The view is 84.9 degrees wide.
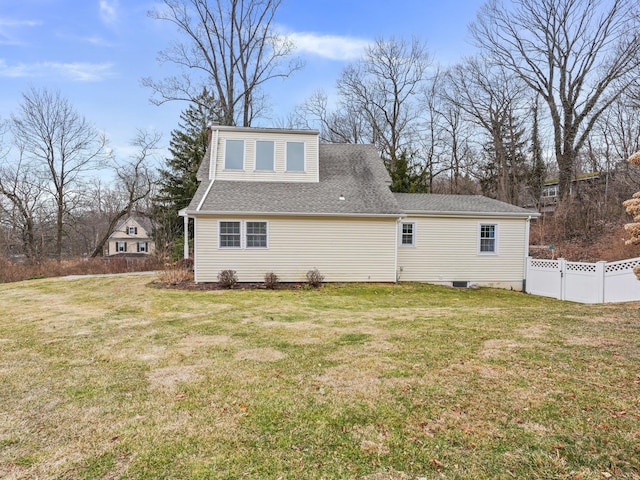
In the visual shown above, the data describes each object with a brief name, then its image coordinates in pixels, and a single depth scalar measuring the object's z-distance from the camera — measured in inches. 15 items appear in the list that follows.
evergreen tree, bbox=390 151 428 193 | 836.3
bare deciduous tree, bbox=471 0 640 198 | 767.1
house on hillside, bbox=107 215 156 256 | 1883.6
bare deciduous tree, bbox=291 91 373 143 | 1083.9
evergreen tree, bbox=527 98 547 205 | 987.3
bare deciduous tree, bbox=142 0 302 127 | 872.3
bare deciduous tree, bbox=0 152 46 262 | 912.9
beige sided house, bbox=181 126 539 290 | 478.3
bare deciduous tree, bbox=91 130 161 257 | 1001.5
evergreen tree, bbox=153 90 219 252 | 881.5
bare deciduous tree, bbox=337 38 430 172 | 999.0
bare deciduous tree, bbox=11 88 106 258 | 911.0
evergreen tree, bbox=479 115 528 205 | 968.3
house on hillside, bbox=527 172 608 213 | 814.1
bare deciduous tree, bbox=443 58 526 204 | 951.0
